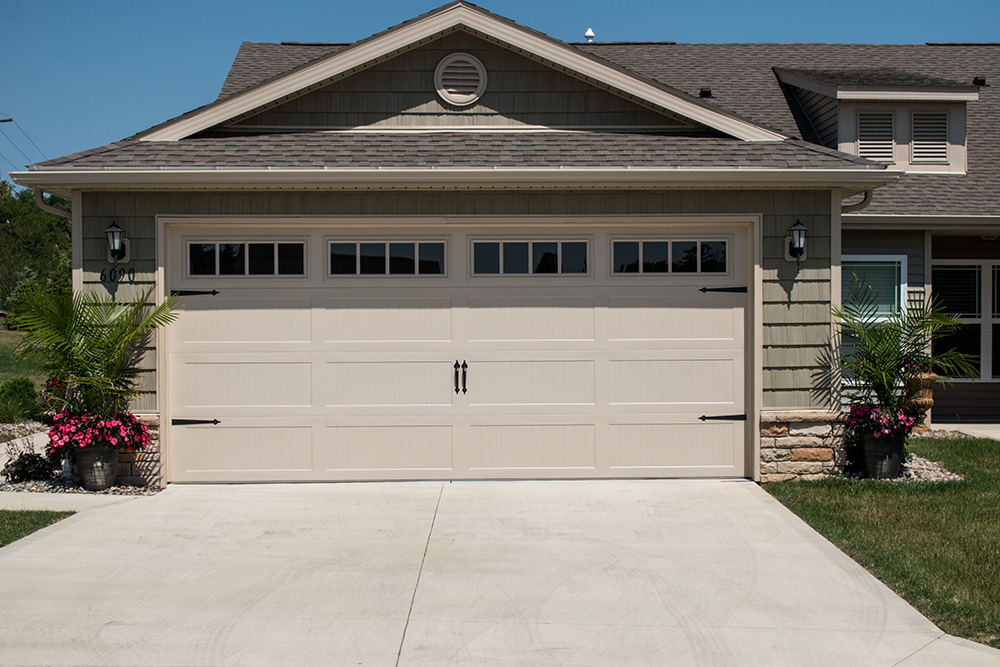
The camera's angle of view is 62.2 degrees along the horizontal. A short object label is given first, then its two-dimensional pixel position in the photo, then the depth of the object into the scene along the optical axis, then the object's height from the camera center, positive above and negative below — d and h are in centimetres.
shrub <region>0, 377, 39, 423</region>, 1109 -106
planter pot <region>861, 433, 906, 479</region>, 728 -116
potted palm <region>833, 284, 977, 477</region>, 727 -47
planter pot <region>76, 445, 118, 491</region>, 686 -119
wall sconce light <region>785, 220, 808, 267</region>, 716 +70
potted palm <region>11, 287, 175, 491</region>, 674 -35
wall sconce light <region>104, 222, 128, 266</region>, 697 +66
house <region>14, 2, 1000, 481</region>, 718 +23
